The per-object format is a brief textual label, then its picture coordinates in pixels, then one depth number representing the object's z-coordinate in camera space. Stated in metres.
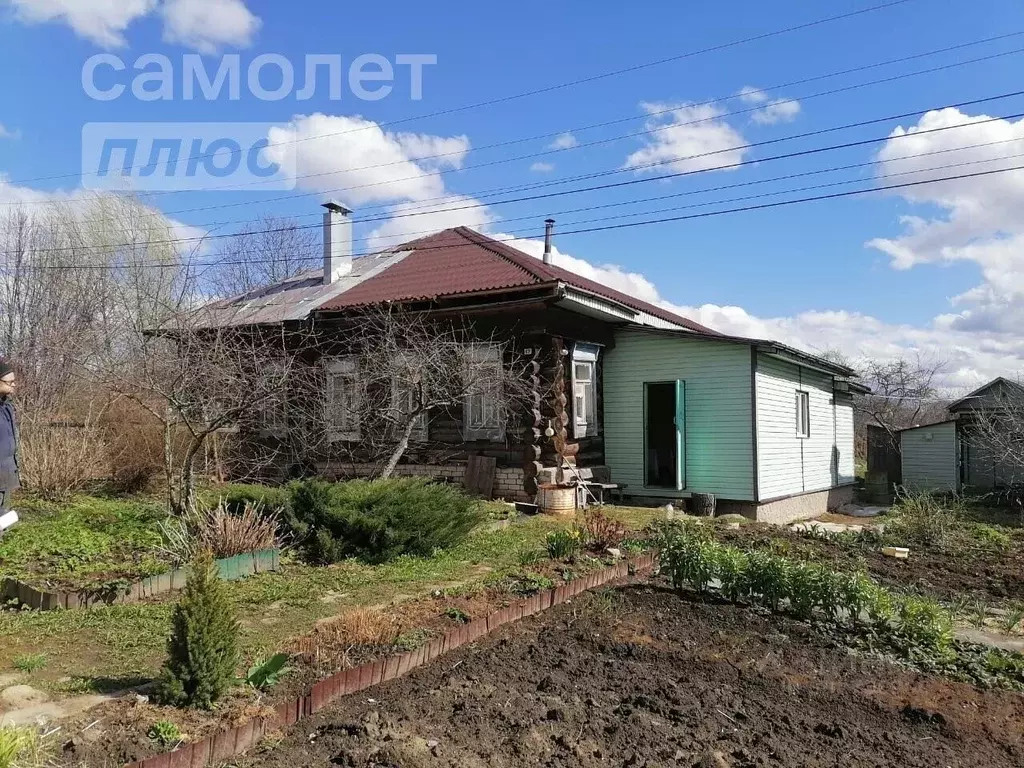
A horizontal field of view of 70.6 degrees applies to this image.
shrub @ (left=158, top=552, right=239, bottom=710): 3.33
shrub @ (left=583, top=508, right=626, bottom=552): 7.27
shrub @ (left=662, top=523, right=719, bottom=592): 5.84
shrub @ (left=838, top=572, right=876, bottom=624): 4.95
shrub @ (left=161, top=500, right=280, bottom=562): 6.57
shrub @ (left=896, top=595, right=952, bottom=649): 4.74
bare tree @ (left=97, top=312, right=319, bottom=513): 8.21
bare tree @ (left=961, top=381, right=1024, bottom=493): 17.08
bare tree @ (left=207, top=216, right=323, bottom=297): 27.89
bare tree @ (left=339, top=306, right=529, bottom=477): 10.91
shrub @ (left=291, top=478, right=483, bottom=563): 7.15
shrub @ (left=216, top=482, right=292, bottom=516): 7.50
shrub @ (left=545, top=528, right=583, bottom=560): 6.93
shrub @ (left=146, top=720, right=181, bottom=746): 3.00
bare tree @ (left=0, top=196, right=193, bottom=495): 11.05
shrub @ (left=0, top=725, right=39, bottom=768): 2.53
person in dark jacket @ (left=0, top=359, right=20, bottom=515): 4.51
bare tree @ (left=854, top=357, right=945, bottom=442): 34.28
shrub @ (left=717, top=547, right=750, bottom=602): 5.56
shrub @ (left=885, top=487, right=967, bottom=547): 9.44
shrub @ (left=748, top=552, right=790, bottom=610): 5.34
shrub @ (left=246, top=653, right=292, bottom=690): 3.62
